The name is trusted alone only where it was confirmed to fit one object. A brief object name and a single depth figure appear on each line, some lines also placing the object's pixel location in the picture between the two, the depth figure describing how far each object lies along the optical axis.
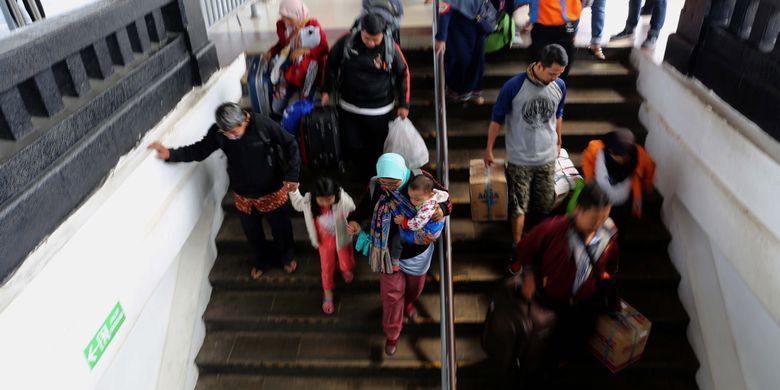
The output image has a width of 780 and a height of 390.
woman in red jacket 3.83
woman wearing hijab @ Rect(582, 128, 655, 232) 3.28
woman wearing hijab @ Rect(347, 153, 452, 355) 3.06
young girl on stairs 3.34
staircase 3.91
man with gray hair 3.36
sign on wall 2.81
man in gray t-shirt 3.32
